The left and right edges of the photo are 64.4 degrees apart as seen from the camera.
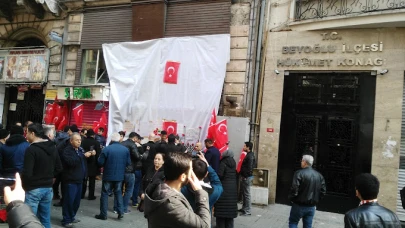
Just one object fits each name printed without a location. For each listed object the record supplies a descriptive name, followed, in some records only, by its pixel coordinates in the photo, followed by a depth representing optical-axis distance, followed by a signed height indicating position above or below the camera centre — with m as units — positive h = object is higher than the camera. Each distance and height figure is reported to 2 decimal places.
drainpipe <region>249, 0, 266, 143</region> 9.34 +1.53
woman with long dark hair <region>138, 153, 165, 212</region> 4.65 -0.84
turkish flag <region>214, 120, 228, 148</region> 9.04 -0.31
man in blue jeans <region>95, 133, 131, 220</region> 6.50 -1.13
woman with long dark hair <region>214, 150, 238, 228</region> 5.71 -1.27
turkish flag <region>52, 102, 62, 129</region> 12.18 -0.15
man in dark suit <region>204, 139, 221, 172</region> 7.13 -0.75
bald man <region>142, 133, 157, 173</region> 7.77 -0.84
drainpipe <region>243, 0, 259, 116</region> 9.55 +2.12
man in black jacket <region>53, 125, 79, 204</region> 6.41 -0.73
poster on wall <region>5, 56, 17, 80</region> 13.12 +1.69
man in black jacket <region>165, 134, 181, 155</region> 7.45 -0.59
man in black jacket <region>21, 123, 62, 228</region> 4.59 -0.90
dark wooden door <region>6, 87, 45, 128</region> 13.41 +0.13
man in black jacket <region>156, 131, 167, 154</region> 7.04 -0.59
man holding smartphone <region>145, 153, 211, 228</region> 2.19 -0.56
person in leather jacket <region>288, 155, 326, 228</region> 5.40 -1.06
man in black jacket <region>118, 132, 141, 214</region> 7.09 -1.21
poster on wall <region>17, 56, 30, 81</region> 12.92 +1.65
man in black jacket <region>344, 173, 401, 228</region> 2.75 -0.67
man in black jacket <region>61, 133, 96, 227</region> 5.82 -1.17
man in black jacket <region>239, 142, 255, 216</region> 7.75 -1.24
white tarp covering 9.86 +1.18
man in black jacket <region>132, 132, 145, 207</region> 7.82 -1.44
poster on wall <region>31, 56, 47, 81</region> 12.71 +1.68
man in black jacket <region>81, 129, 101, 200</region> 7.70 -0.84
